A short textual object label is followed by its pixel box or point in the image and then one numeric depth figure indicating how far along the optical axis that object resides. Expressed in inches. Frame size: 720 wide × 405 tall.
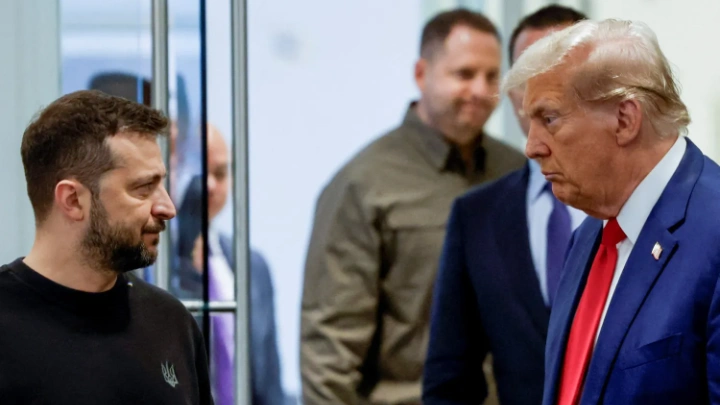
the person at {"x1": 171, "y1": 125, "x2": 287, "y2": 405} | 265.4
